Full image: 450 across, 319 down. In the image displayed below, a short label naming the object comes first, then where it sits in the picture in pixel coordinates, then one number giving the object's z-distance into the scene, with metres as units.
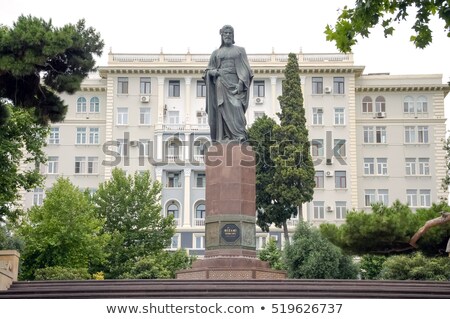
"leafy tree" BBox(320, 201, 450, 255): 26.14
